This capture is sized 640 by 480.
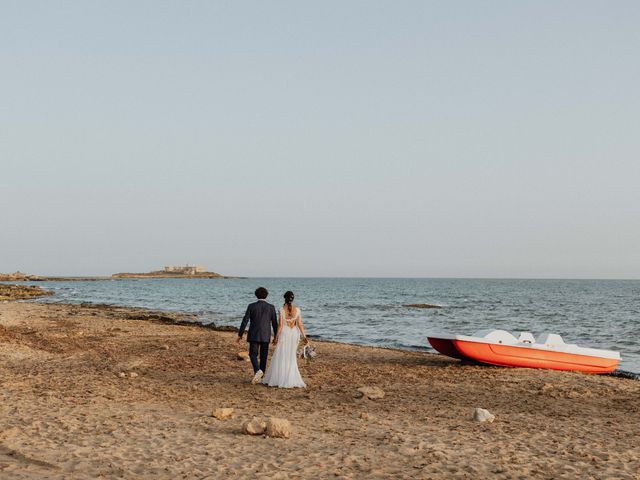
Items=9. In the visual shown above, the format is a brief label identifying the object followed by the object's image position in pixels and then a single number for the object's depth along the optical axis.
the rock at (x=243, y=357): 15.44
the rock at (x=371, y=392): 10.55
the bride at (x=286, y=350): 11.15
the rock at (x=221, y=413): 8.53
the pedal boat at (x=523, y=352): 14.98
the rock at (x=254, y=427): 7.59
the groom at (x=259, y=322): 11.55
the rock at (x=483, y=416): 8.81
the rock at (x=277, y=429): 7.50
